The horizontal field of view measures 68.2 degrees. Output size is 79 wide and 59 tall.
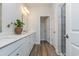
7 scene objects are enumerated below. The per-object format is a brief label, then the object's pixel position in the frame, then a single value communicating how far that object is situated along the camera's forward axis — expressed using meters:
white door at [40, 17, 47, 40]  2.34
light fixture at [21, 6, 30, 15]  1.94
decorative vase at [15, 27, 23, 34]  1.23
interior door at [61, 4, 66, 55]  1.23
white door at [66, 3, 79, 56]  0.55
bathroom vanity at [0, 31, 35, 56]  0.43
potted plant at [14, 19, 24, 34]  1.23
